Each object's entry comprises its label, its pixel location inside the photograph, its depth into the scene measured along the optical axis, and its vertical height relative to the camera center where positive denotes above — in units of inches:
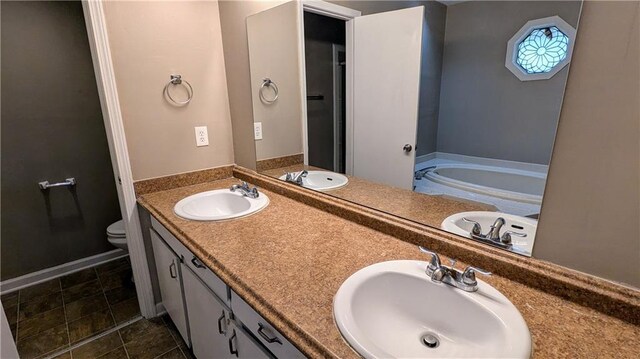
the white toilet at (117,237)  86.8 -35.9
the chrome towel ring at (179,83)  69.3 +4.4
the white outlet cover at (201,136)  76.2 -7.2
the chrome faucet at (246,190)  65.3 -18.1
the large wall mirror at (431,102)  33.0 +0.2
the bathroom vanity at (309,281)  27.7 -19.8
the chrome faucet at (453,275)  32.5 -18.2
